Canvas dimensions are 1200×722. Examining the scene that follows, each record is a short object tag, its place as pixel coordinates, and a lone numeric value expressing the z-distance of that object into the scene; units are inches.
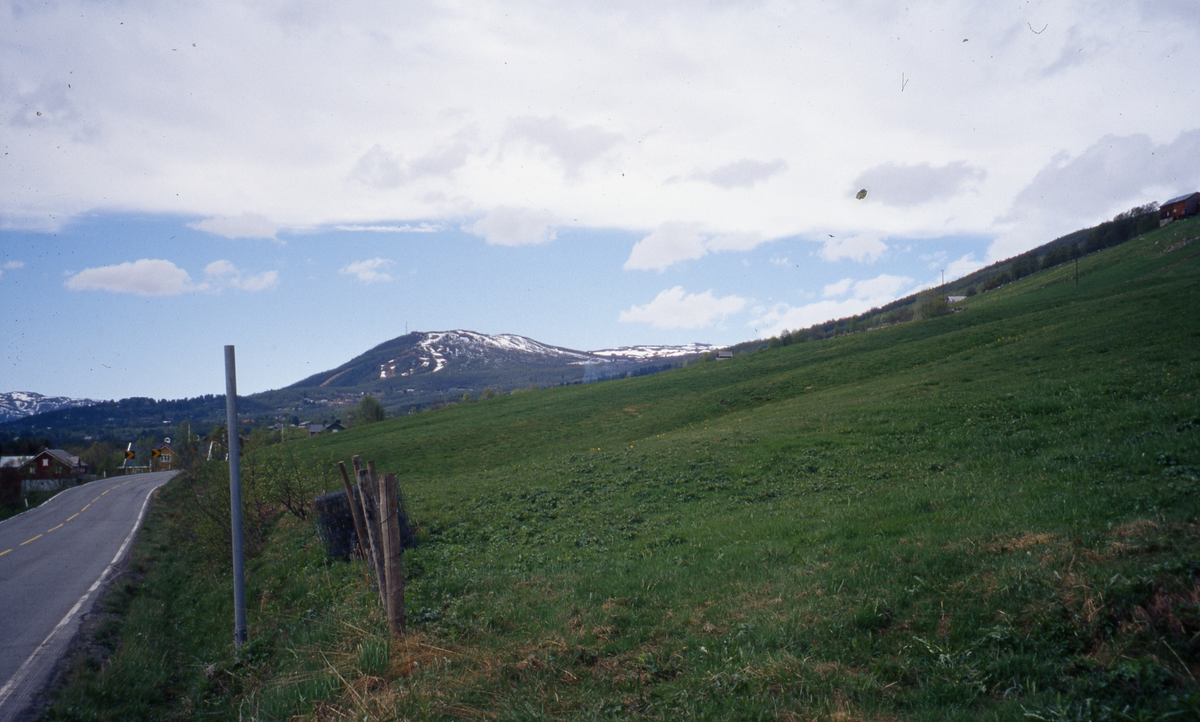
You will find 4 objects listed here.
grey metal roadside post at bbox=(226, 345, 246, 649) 417.4
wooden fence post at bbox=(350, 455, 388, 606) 401.8
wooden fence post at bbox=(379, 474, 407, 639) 325.7
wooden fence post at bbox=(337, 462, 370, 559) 509.0
